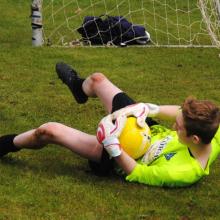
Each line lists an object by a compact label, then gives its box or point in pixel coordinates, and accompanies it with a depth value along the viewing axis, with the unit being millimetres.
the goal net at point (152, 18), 17514
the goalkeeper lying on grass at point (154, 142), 7398
